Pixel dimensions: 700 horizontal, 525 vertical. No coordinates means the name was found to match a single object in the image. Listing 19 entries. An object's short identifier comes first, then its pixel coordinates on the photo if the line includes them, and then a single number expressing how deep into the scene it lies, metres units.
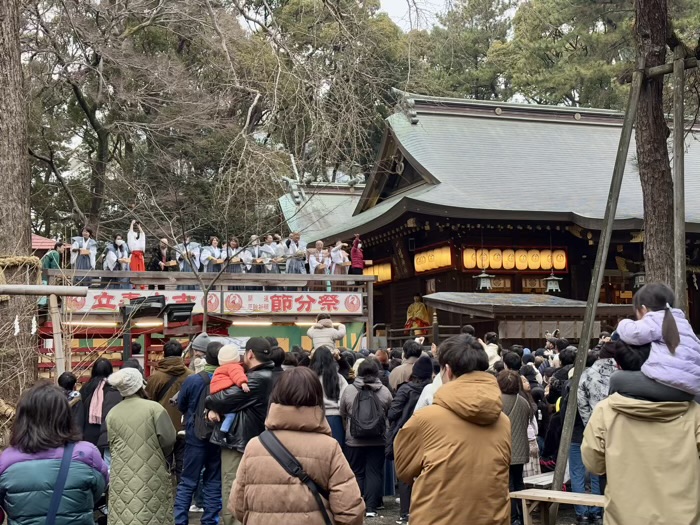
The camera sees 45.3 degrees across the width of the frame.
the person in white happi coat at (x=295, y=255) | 20.03
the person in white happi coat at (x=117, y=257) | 18.97
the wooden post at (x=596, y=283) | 6.69
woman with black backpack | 7.80
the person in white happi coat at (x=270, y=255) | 20.08
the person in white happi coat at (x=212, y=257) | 19.44
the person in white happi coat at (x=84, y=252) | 18.41
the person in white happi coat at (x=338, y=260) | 20.56
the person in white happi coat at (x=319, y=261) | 20.36
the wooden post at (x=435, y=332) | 14.94
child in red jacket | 5.92
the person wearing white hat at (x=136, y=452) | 5.93
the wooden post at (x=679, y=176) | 7.76
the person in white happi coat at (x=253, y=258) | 19.91
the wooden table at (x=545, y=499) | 5.50
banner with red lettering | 17.41
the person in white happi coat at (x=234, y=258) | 18.67
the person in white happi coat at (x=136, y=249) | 19.67
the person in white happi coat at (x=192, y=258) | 18.92
